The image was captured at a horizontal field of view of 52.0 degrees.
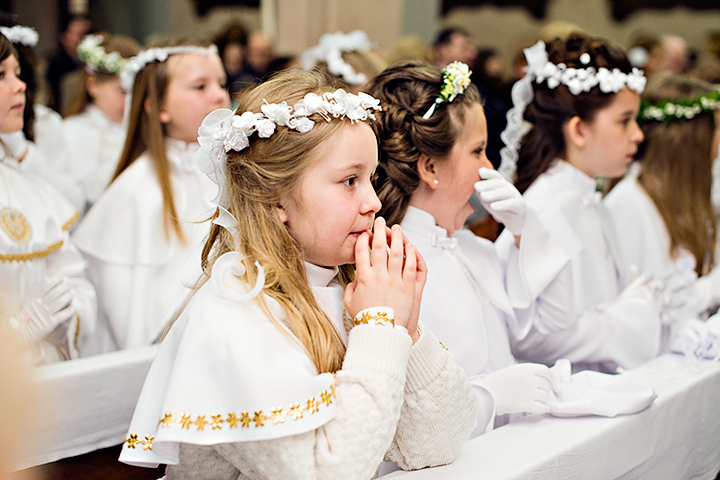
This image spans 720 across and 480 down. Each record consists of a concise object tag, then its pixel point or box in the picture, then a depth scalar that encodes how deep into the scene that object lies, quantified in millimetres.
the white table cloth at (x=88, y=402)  2281
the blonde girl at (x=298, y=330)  1470
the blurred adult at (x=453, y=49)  7496
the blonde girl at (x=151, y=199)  3174
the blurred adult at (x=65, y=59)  7113
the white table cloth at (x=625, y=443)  1756
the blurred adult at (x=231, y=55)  7817
